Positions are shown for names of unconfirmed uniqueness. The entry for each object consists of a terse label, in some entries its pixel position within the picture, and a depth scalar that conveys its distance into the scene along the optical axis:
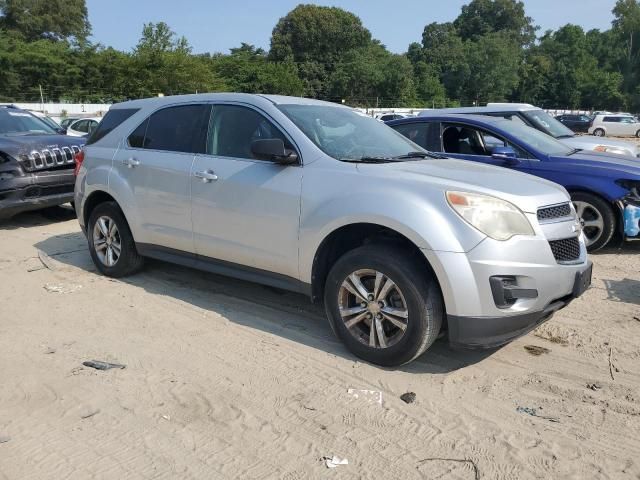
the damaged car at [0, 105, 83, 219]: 8.12
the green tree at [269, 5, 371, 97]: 76.00
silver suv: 3.49
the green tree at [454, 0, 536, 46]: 110.06
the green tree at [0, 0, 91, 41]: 70.31
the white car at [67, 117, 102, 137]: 18.57
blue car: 6.41
